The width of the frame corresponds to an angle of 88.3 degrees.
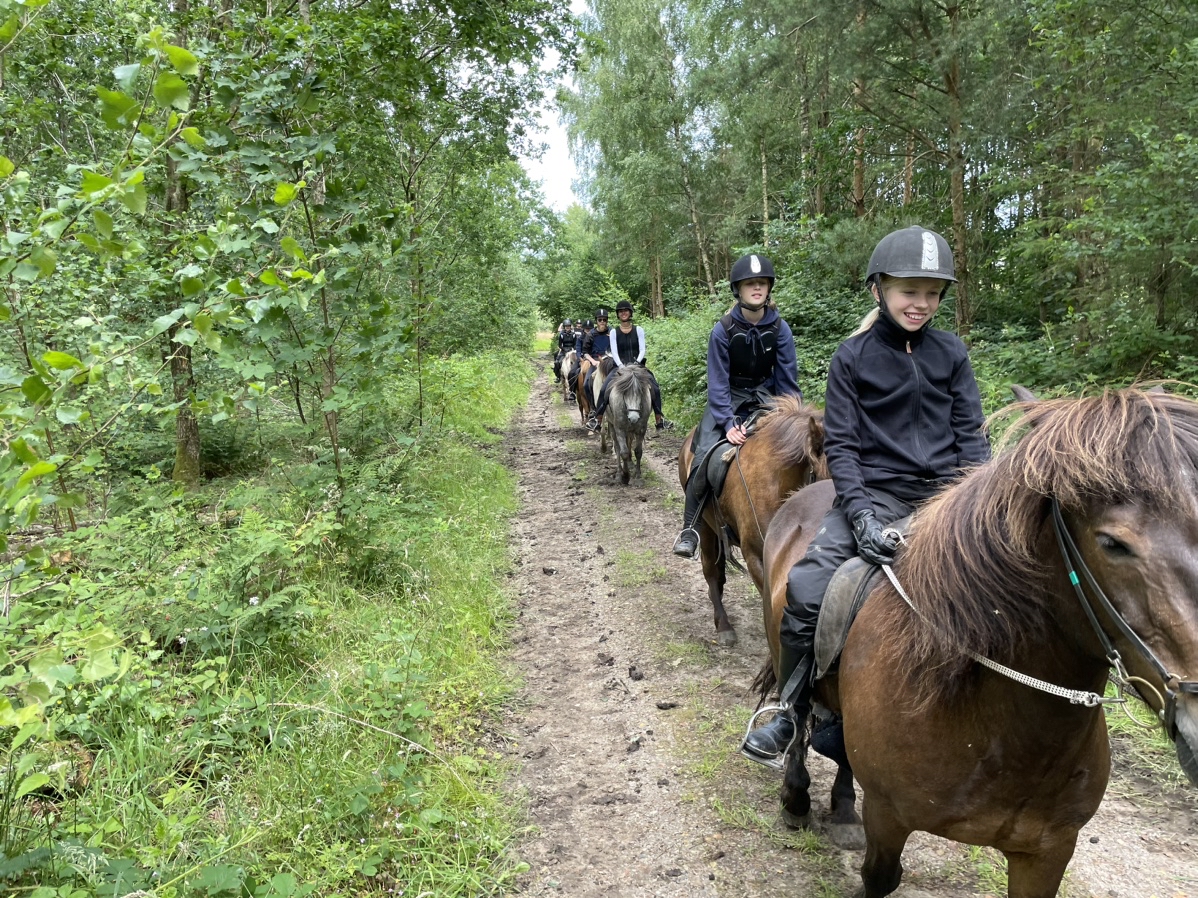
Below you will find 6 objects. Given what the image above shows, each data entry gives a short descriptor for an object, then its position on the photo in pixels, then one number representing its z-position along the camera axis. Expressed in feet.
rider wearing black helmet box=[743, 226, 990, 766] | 8.14
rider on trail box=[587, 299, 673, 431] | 33.76
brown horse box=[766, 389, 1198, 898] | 4.11
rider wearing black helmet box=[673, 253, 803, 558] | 15.48
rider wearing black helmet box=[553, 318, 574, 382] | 73.77
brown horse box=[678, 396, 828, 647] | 13.14
